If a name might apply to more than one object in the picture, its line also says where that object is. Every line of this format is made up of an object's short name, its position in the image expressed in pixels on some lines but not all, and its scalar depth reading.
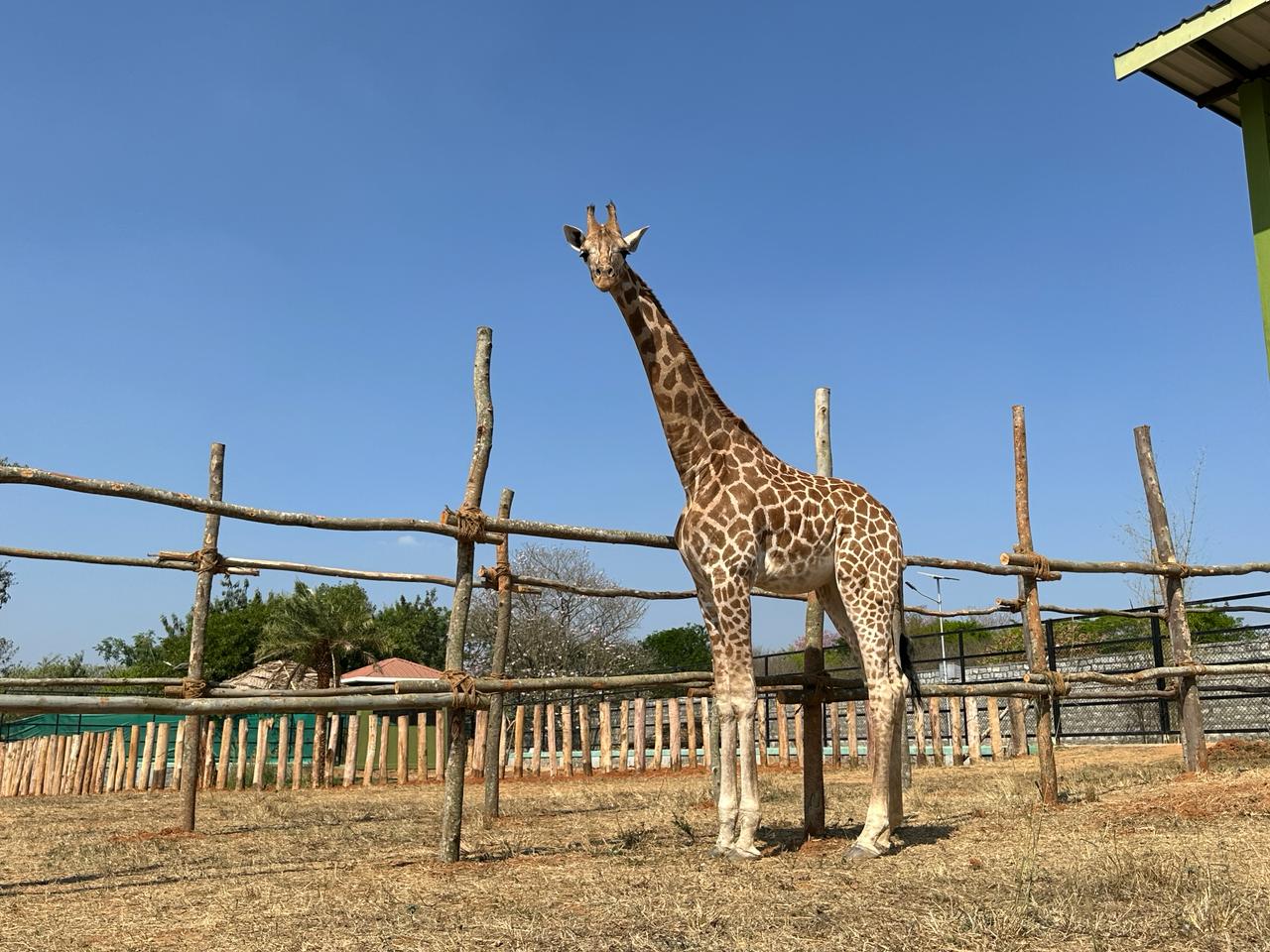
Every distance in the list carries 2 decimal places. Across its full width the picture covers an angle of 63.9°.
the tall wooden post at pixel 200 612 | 7.79
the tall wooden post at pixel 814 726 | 6.65
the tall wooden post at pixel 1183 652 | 9.64
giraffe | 5.83
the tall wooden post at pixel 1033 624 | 7.88
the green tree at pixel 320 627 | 28.25
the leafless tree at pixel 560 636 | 34.25
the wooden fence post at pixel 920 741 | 13.02
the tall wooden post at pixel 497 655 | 8.59
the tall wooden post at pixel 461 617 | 5.70
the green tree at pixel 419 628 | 36.34
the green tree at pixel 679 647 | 40.12
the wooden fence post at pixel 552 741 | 16.96
